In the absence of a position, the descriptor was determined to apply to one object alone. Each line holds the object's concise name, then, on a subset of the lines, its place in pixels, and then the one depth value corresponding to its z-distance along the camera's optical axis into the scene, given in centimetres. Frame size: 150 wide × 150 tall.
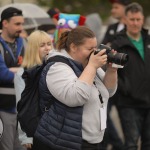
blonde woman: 1154
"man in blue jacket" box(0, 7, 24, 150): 1175
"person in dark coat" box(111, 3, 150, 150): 1376
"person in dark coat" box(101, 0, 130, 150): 1617
